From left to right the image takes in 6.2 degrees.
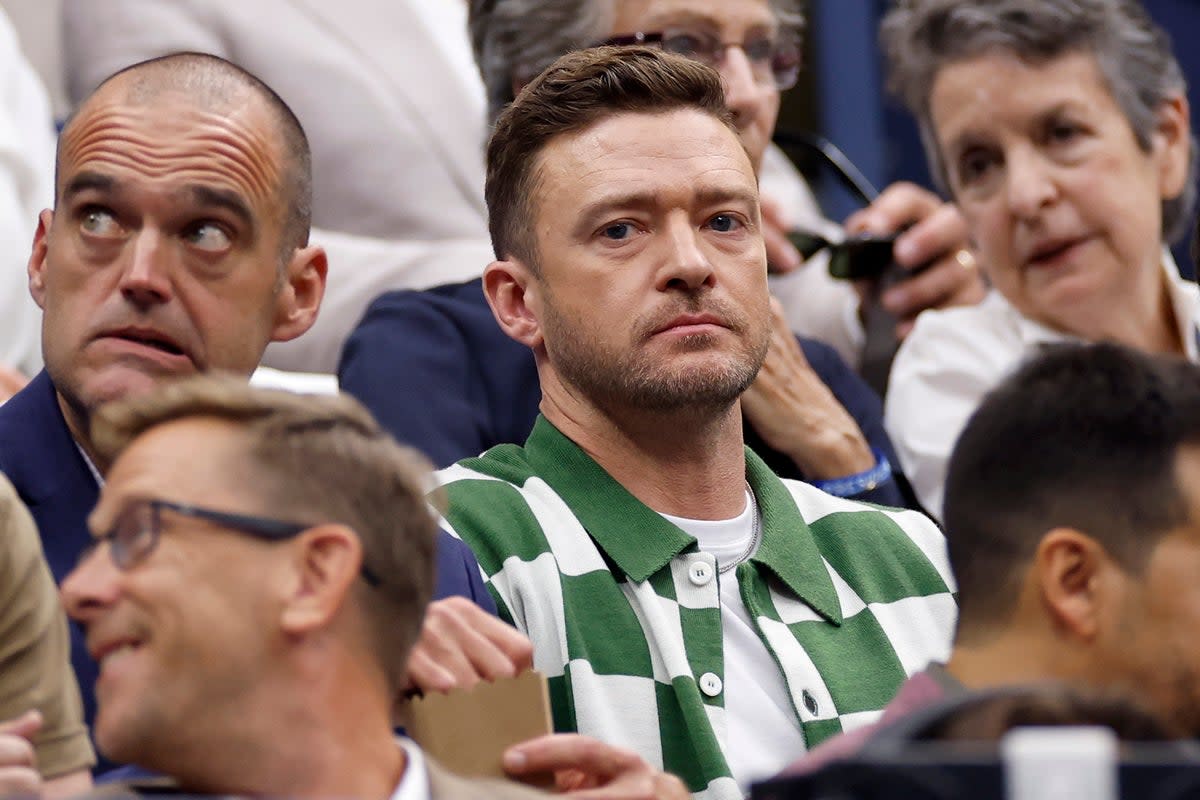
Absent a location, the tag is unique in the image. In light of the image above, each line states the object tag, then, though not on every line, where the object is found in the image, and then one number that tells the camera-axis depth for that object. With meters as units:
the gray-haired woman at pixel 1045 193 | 6.74
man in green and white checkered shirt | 6.24
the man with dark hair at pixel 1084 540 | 6.00
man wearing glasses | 5.93
